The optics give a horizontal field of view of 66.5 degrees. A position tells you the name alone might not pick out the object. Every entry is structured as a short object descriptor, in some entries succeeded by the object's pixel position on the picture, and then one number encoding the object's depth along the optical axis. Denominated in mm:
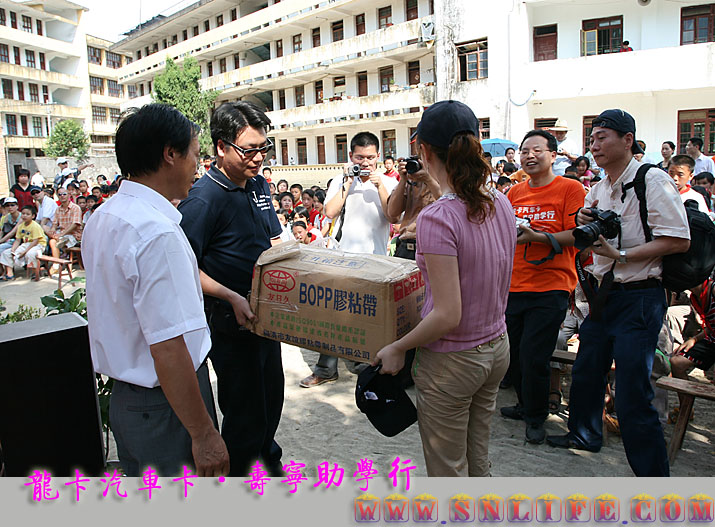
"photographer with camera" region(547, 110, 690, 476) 2613
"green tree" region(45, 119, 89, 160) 35938
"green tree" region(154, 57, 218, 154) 29641
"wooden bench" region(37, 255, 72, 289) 8758
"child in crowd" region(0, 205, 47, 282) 9719
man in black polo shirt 2369
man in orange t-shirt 3326
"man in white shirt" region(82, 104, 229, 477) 1506
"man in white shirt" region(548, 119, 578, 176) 9896
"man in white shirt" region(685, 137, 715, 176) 9289
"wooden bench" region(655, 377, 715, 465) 3025
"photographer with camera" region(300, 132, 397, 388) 4234
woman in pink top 1811
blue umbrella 15281
